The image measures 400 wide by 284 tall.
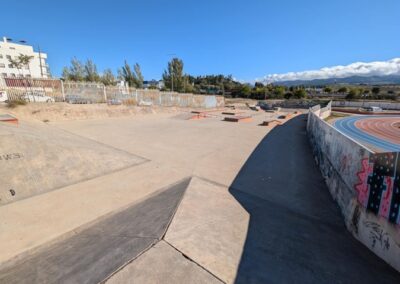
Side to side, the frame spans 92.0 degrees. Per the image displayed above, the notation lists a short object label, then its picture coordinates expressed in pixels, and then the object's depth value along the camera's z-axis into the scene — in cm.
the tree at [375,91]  8606
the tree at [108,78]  5340
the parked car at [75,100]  2175
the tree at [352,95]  7746
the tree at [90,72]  5006
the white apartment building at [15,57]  5706
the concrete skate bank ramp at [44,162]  573
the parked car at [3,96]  1733
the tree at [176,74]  5634
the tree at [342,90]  9838
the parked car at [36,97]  1883
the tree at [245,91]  9444
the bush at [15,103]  1630
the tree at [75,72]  4856
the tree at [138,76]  5625
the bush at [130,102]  2694
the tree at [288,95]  8889
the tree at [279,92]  9181
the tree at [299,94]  8570
